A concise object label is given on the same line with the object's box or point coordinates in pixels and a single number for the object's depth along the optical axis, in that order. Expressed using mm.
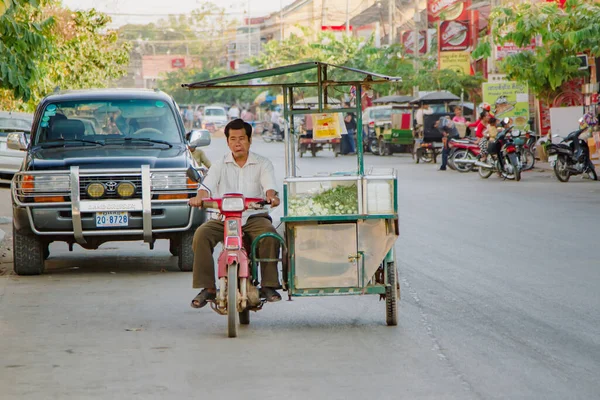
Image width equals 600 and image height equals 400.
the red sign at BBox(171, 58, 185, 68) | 133125
